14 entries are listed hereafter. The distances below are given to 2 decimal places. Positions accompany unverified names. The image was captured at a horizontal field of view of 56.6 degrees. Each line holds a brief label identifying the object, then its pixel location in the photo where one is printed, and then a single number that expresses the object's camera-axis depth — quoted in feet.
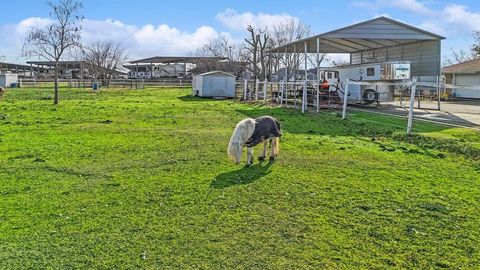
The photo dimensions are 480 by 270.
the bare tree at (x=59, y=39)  86.07
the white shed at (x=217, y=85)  109.19
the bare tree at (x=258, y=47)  158.15
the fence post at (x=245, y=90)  97.14
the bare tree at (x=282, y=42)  177.88
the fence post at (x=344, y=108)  51.28
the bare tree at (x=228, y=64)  202.28
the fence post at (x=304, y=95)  62.89
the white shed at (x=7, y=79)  172.65
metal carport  64.85
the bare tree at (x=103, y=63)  209.56
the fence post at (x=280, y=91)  73.73
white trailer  70.33
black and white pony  24.38
